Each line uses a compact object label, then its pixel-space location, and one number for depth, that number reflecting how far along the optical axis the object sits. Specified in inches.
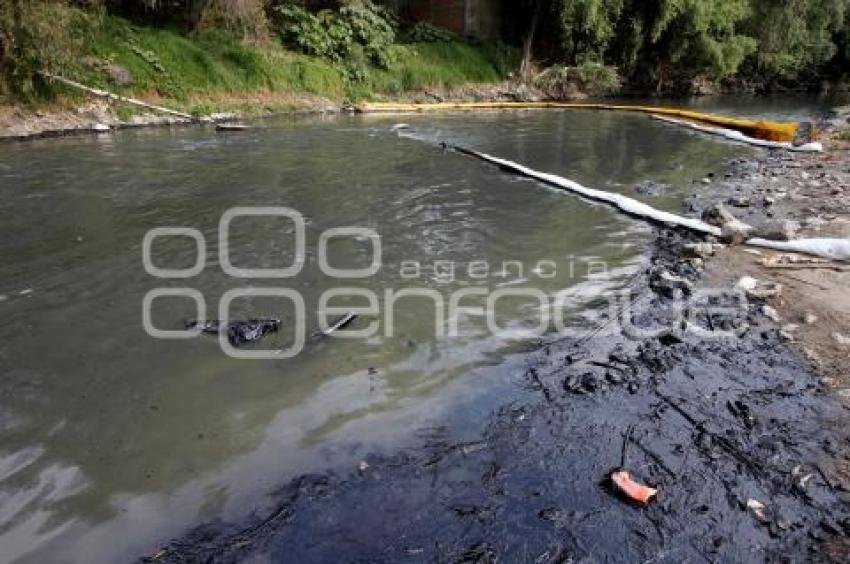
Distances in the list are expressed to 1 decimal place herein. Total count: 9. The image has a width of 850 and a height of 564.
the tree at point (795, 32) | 1212.0
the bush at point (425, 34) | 1045.2
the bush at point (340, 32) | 888.3
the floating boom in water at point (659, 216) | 264.7
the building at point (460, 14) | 1087.0
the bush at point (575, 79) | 1062.4
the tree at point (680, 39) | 1050.7
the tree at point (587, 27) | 979.9
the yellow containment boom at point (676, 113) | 599.2
